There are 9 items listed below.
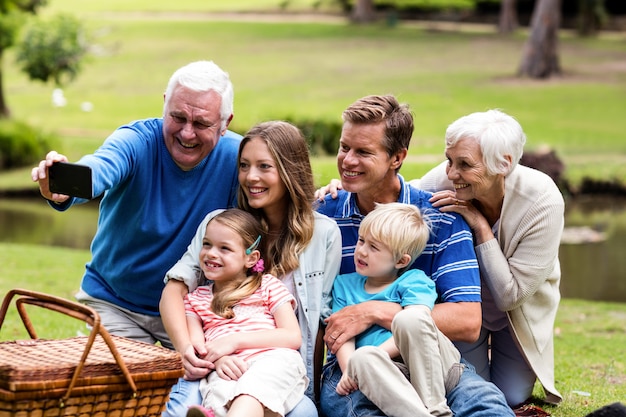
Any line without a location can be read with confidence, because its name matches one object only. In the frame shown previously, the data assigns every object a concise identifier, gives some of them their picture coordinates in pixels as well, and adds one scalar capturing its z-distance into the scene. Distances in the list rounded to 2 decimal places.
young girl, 3.63
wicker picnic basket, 3.03
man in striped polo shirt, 3.88
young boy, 3.62
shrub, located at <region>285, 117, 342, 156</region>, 18.77
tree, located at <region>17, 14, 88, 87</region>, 21.05
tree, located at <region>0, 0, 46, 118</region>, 18.48
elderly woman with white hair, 4.18
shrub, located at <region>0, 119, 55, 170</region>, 19.33
